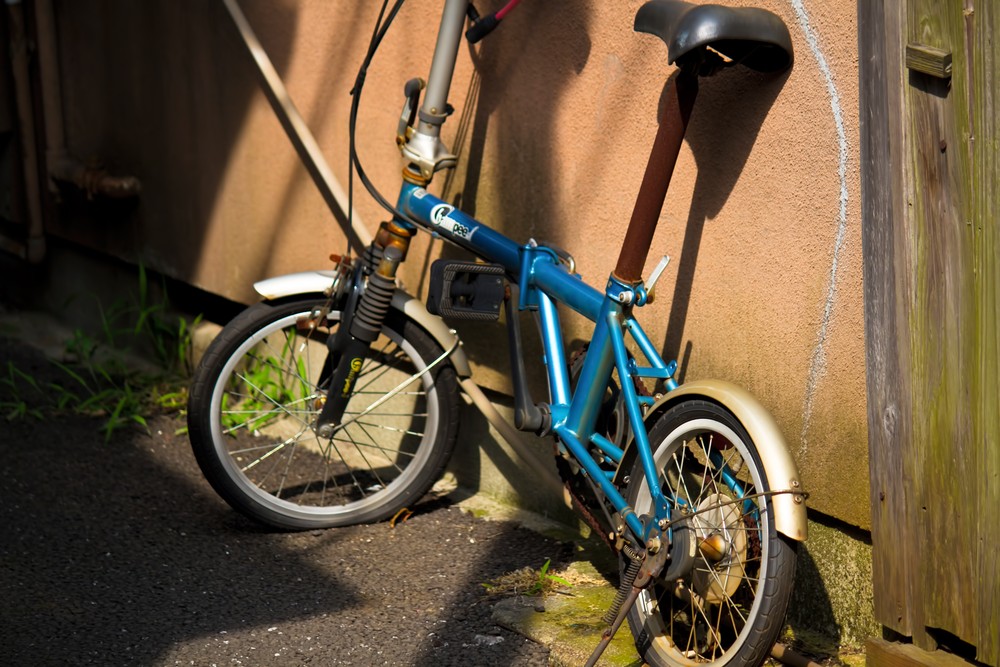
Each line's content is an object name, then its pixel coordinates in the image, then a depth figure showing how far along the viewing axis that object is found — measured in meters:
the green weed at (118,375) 4.97
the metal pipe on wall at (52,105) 5.62
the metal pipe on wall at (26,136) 5.75
